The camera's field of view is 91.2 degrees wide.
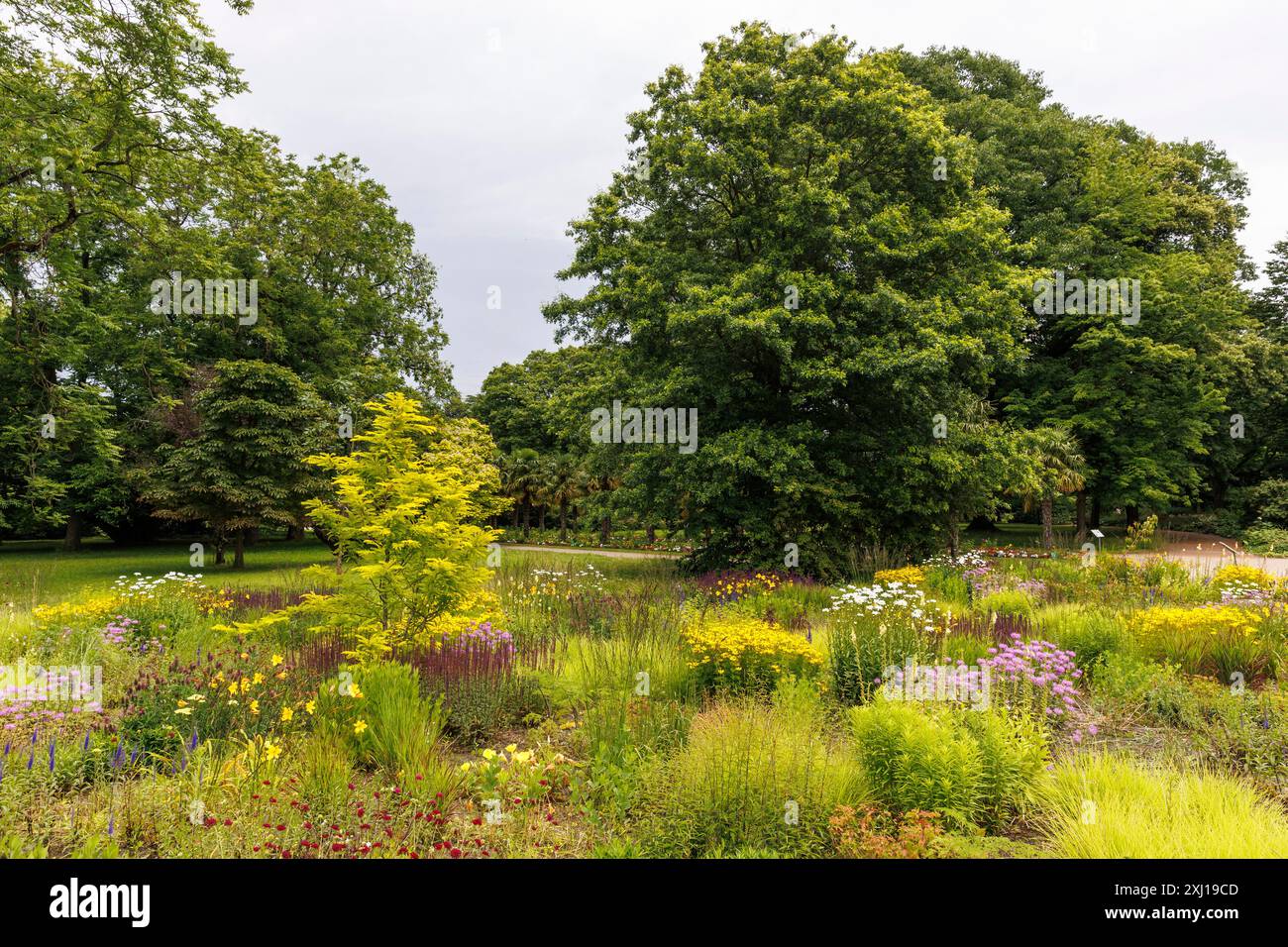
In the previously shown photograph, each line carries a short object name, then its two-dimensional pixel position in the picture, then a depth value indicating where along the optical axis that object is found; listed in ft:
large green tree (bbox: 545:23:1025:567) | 42.45
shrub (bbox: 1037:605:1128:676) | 22.67
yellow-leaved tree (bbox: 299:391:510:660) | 20.47
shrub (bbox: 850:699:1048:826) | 12.59
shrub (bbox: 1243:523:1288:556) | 67.31
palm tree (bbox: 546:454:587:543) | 109.50
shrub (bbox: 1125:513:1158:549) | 42.80
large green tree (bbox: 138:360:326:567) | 58.90
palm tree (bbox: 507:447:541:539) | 111.86
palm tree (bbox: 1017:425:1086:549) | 67.34
